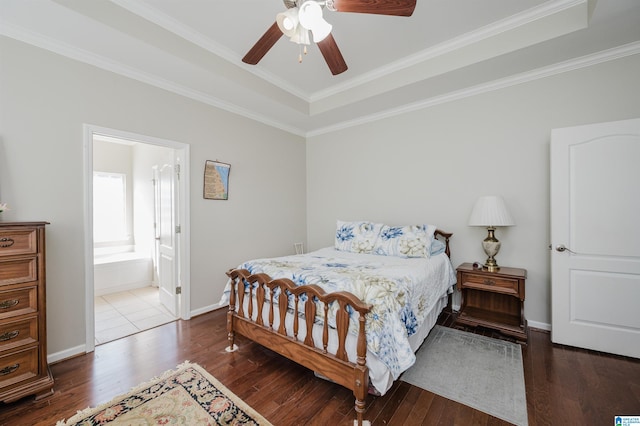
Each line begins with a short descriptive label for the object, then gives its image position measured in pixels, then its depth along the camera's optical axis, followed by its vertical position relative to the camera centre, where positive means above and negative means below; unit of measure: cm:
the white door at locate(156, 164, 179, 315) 324 -30
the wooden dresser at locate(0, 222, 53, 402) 173 -69
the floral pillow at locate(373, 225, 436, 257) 299 -36
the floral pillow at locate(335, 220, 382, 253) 339 -34
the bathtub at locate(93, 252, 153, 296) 410 -99
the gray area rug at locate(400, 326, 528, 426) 173 -128
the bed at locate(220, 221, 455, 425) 162 -73
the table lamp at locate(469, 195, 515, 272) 272 -8
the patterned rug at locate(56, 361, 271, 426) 159 -128
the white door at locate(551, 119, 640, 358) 225 -24
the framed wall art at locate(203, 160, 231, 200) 337 +43
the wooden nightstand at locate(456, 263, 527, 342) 257 -104
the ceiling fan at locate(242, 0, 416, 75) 157 +126
